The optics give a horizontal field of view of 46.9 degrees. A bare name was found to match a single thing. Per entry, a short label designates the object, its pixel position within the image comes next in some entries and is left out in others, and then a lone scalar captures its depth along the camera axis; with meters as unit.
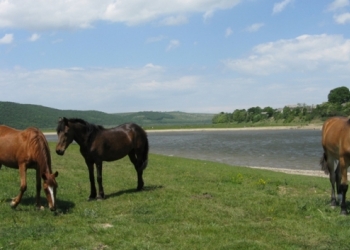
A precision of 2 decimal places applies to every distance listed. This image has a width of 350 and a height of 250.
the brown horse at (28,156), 9.12
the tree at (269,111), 149.38
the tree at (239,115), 158.88
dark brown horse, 10.82
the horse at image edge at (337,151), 9.46
